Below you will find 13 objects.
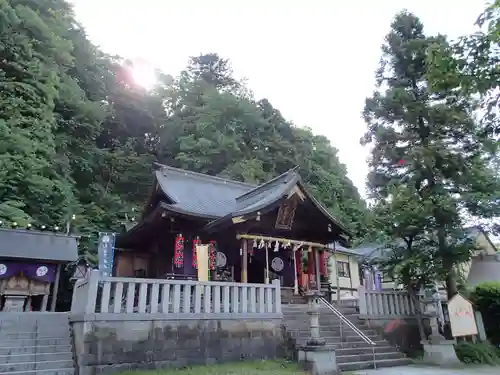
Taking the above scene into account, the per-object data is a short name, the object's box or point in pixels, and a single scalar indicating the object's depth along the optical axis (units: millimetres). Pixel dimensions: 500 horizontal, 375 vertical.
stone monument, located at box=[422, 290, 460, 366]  10781
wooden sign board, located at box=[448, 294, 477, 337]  10227
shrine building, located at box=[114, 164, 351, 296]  13522
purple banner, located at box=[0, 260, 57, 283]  16031
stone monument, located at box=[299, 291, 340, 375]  8594
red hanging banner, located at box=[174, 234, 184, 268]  13642
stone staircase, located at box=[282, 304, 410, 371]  9781
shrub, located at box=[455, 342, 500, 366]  11227
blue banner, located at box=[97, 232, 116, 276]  15227
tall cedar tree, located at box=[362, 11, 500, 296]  12242
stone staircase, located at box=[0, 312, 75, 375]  7891
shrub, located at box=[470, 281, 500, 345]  13188
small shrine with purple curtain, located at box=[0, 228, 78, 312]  16047
